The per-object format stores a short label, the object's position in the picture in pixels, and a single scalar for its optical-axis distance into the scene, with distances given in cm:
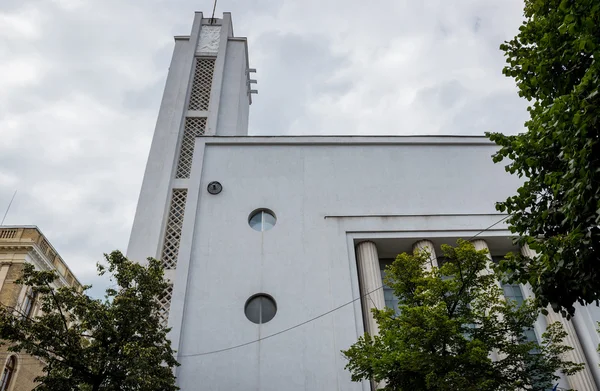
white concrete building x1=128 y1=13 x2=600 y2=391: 1369
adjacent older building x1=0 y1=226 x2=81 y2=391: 2222
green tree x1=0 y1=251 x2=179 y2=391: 1044
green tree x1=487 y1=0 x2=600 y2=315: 654
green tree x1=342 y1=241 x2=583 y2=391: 966
